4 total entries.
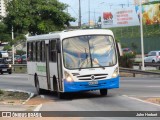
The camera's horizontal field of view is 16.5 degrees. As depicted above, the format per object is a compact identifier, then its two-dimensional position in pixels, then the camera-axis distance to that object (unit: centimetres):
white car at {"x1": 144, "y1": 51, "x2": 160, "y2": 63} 5792
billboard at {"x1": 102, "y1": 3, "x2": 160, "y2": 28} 8825
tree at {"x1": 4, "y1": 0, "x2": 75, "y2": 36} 5019
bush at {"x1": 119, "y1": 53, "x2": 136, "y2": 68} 4541
